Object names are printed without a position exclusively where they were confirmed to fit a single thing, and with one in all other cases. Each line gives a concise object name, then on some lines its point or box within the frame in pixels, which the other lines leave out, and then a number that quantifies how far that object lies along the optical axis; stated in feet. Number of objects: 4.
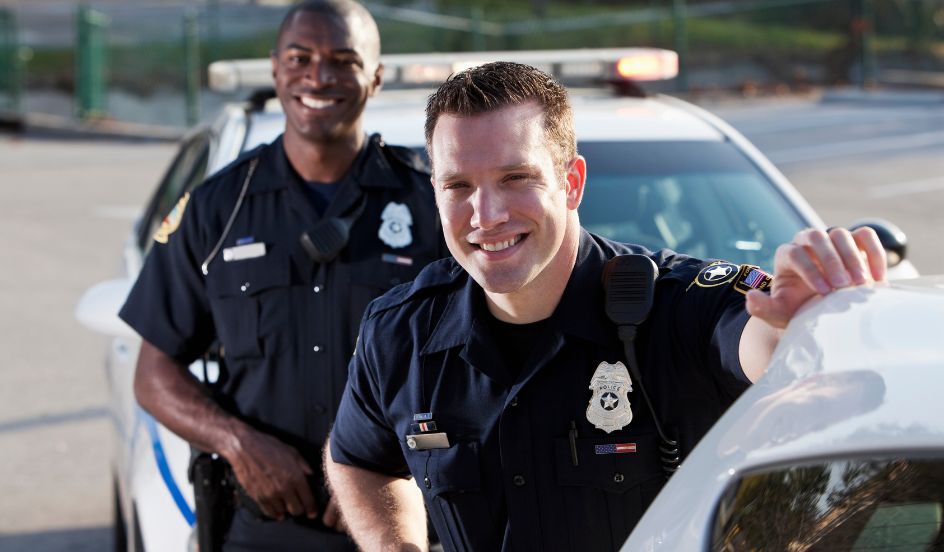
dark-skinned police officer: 10.76
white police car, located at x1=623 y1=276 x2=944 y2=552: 5.12
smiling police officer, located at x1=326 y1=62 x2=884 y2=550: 7.27
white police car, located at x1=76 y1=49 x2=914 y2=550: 12.71
